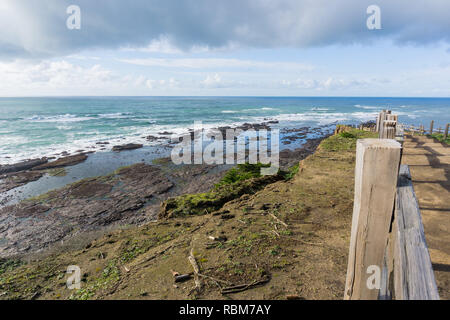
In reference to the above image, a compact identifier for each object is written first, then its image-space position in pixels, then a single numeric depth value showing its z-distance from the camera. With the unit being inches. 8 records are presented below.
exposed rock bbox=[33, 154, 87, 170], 800.3
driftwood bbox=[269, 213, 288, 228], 250.8
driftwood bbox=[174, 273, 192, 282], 180.7
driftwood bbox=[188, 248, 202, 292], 170.2
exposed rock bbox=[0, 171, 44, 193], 655.1
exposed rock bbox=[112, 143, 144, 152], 1038.3
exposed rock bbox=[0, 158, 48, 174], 771.4
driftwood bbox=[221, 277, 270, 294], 163.9
